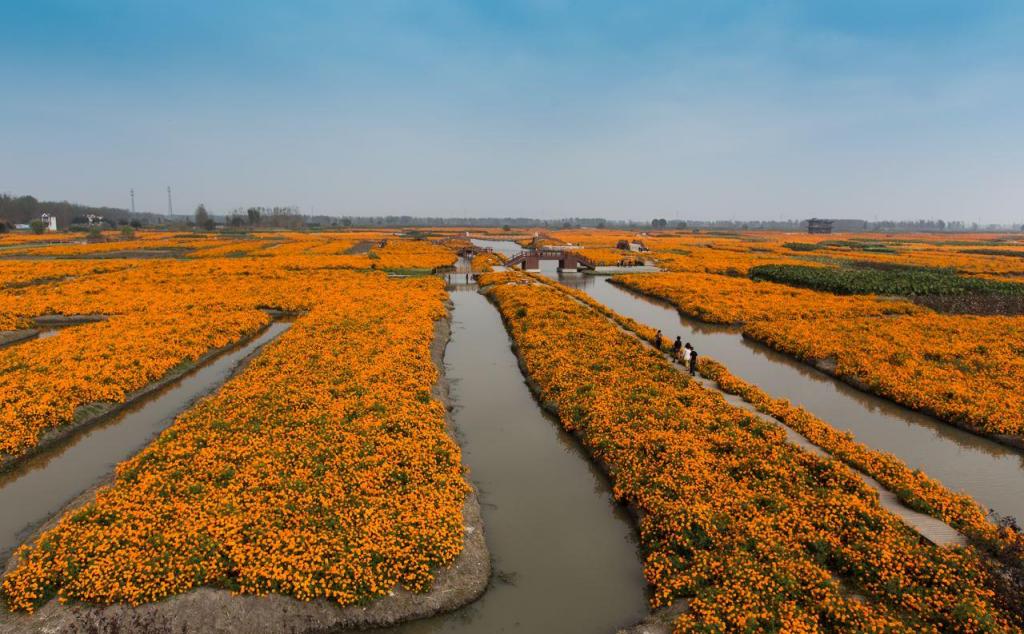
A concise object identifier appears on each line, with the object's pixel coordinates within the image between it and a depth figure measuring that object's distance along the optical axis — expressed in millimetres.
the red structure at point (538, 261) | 70062
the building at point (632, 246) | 103000
